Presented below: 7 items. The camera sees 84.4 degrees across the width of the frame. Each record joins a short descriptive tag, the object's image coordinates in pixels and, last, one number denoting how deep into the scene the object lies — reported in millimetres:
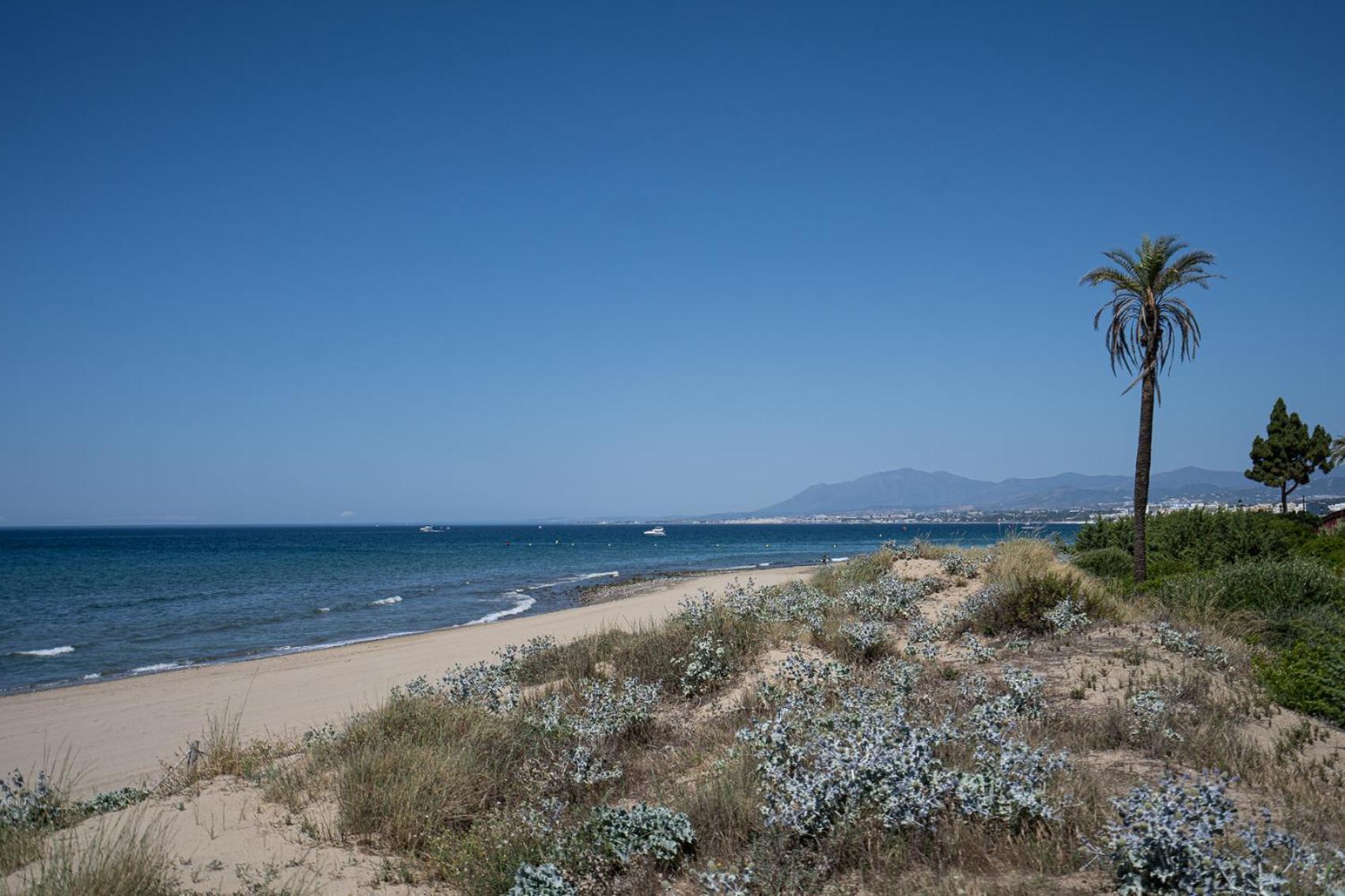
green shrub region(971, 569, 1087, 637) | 10625
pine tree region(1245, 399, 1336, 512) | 37625
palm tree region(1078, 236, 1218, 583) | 17156
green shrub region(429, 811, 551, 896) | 4574
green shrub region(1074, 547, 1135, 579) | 18953
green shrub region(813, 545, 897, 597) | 16562
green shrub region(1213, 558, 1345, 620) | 10602
